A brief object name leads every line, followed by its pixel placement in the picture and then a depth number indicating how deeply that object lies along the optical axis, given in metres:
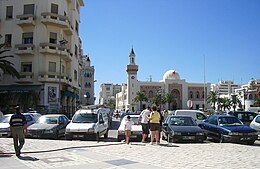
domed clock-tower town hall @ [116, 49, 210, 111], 114.50
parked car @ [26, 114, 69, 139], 17.50
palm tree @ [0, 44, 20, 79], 31.96
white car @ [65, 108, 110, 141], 16.53
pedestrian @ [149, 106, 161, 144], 14.62
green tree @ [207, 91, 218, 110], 109.80
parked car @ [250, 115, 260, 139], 18.58
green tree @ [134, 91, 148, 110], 109.44
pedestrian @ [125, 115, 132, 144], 14.86
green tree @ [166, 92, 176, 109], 107.56
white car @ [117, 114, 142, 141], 16.64
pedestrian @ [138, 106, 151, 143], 15.86
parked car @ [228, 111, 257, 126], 21.39
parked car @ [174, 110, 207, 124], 22.95
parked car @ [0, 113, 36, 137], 18.30
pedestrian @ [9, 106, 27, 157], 11.04
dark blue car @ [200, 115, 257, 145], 15.67
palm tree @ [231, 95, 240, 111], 107.03
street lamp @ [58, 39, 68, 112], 35.45
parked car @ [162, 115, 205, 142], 15.67
